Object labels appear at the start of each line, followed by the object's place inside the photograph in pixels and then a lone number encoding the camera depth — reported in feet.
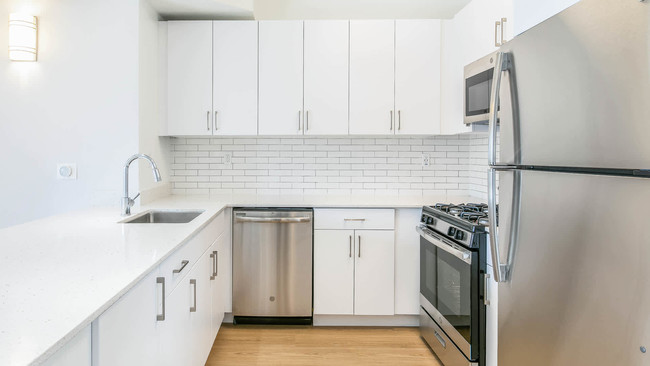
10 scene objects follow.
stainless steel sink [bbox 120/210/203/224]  8.75
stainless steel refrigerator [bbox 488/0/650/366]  3.15
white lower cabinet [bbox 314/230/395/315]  9.93
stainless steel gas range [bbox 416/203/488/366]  7.07
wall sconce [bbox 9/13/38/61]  8.62
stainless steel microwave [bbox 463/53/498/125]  7.95
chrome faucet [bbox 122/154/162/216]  7.64
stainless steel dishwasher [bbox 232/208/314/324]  9.87
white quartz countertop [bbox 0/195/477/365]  2.77
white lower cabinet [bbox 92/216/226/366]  3.62
